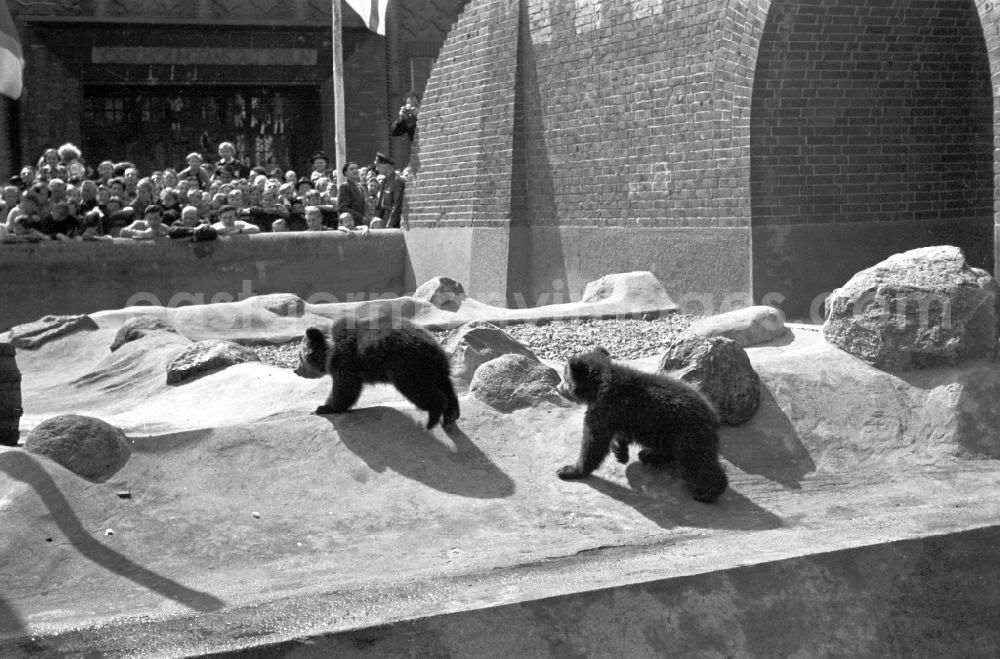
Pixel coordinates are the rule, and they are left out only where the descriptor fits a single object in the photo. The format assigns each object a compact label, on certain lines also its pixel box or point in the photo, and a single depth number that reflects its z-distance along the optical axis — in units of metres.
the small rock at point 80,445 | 6.24
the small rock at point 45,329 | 12.22
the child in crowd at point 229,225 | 15.19
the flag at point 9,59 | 9.19
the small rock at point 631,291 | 12.71
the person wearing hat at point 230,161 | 19.88
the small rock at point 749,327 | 9.30
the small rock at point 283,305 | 12.55
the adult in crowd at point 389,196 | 17.67
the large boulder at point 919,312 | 7.34
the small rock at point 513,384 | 7.44
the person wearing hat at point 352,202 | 17.61
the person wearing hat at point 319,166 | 20.96
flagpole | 20.91
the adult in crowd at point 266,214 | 17.42
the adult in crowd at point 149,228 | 14.73
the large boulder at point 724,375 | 7.01
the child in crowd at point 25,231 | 14.04
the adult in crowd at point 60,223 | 14.60
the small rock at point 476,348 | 8.58
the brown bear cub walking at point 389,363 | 6.84
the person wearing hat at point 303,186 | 19.88
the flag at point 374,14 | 21.00
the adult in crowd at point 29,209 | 14.40
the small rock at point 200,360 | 9.99
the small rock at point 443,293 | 13.23
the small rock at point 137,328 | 11.53
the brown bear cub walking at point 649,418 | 6.23
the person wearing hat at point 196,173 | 17.69
